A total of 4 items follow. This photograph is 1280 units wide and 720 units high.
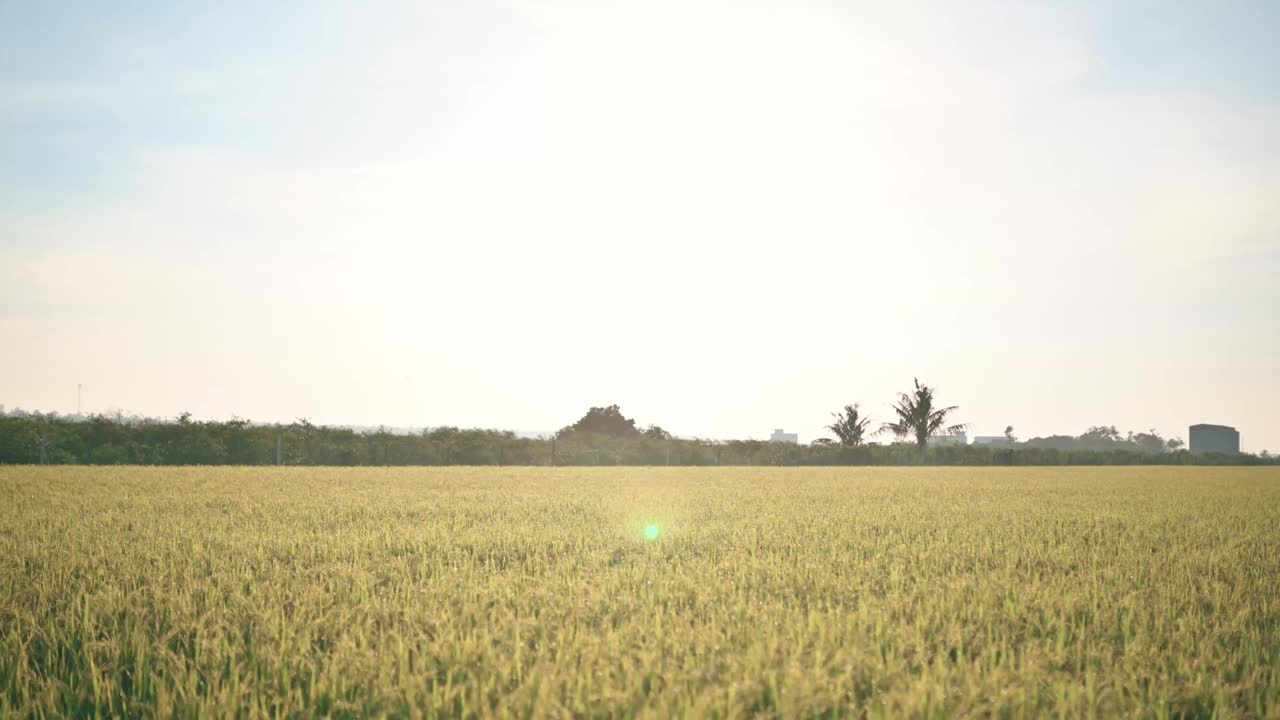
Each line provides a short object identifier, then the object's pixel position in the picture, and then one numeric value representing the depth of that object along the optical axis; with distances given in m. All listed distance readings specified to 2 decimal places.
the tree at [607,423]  70.80
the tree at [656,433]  54.22
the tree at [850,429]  63.62
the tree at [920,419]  61.38
